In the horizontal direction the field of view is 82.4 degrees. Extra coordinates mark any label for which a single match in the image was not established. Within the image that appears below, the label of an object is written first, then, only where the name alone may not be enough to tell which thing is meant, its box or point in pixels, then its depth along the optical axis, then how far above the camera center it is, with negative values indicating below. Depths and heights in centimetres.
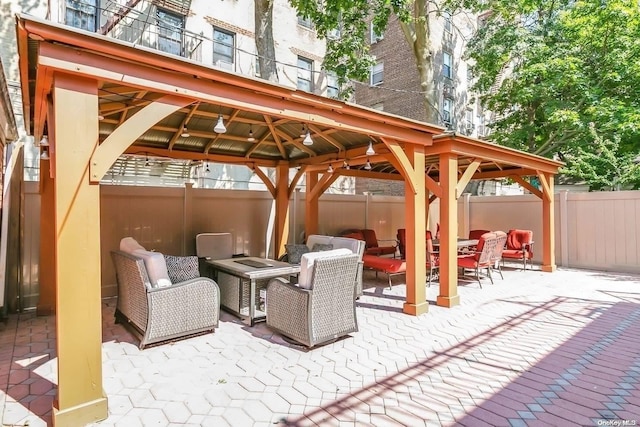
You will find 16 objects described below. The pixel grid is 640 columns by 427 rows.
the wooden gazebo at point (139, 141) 261 +110
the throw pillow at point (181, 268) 423 -58
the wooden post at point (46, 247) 519 -37
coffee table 484 -90
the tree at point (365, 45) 1039 +527
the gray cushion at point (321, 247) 629 -51
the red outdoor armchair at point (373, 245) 927 -73
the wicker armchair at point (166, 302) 391 -94
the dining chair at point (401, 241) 917 -63
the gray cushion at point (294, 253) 644 -62
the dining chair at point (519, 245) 889 -76
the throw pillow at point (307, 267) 397 -54
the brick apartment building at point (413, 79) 1527 +607
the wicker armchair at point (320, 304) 391 -97
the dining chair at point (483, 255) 705 -78
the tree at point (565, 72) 1075 +451
